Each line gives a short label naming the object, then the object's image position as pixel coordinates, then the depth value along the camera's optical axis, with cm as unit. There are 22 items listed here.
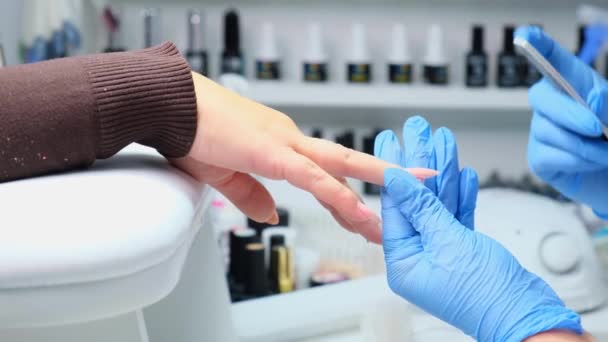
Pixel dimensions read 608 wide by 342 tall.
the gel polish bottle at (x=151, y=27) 145
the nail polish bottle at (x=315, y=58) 148
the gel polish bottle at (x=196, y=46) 146
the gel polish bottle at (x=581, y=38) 148
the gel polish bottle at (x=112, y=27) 144
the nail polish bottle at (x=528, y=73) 149
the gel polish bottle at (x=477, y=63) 148
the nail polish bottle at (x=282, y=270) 100
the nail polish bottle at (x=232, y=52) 148
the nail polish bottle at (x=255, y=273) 97
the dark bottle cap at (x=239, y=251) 98
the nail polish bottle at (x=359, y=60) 148
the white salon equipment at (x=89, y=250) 37
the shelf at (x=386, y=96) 146
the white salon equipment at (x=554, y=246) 105
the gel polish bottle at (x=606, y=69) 155
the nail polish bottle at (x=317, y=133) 149
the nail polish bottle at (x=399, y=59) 148
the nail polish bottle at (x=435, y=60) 148
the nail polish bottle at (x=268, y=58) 148
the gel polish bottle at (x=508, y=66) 149
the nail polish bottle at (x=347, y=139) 147
